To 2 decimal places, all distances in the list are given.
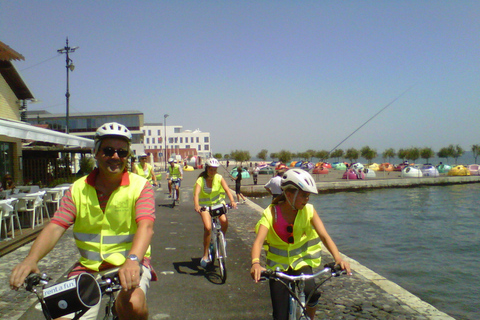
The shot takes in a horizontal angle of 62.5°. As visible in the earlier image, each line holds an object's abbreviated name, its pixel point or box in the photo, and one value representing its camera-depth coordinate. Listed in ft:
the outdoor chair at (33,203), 33.40
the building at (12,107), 46.70
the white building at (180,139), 360.32
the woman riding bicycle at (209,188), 23.53
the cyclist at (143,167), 41.59
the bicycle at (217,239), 20.71
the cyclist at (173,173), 54.65
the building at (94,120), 238.27
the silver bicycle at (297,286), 9.59
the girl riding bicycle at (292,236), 10.52
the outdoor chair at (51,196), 38.81
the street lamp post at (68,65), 72.90
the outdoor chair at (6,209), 27.14
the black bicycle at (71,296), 6.51
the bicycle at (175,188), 54.08
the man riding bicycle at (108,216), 8.49
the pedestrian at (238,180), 72.43
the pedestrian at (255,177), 120.67
